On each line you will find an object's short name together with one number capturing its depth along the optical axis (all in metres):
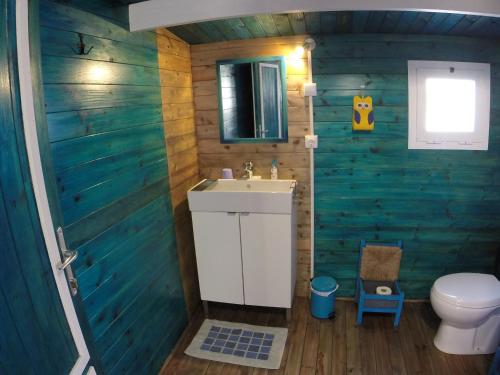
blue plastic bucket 2.58
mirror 2.55
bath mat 2.27
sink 2.33
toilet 2.10
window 2.39
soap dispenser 2.66
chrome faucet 2.70
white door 1.06
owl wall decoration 2.45
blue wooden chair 2.52
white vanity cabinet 2.40
